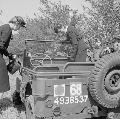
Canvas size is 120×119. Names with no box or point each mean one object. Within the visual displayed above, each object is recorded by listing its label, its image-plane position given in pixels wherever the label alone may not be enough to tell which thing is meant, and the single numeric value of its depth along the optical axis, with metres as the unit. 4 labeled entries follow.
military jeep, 4.12
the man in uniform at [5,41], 5.11
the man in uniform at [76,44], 6.36
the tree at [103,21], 10.10
